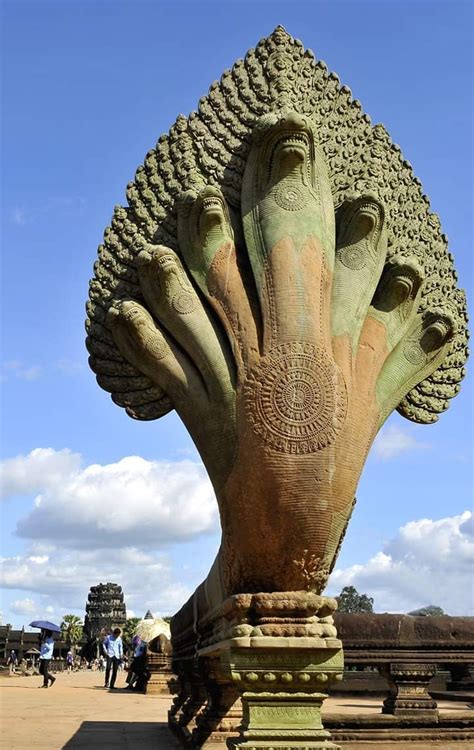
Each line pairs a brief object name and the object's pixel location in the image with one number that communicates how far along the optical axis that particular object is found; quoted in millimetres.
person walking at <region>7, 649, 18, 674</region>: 25331
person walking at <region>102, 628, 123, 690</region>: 13412
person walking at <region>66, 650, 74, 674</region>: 33984
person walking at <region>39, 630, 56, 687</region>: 14336
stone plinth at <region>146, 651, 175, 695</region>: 12633
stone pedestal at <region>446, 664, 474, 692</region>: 10594
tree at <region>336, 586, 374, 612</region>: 52200
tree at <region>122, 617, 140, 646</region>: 53850
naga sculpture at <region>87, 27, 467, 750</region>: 3389
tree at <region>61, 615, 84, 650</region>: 65550
